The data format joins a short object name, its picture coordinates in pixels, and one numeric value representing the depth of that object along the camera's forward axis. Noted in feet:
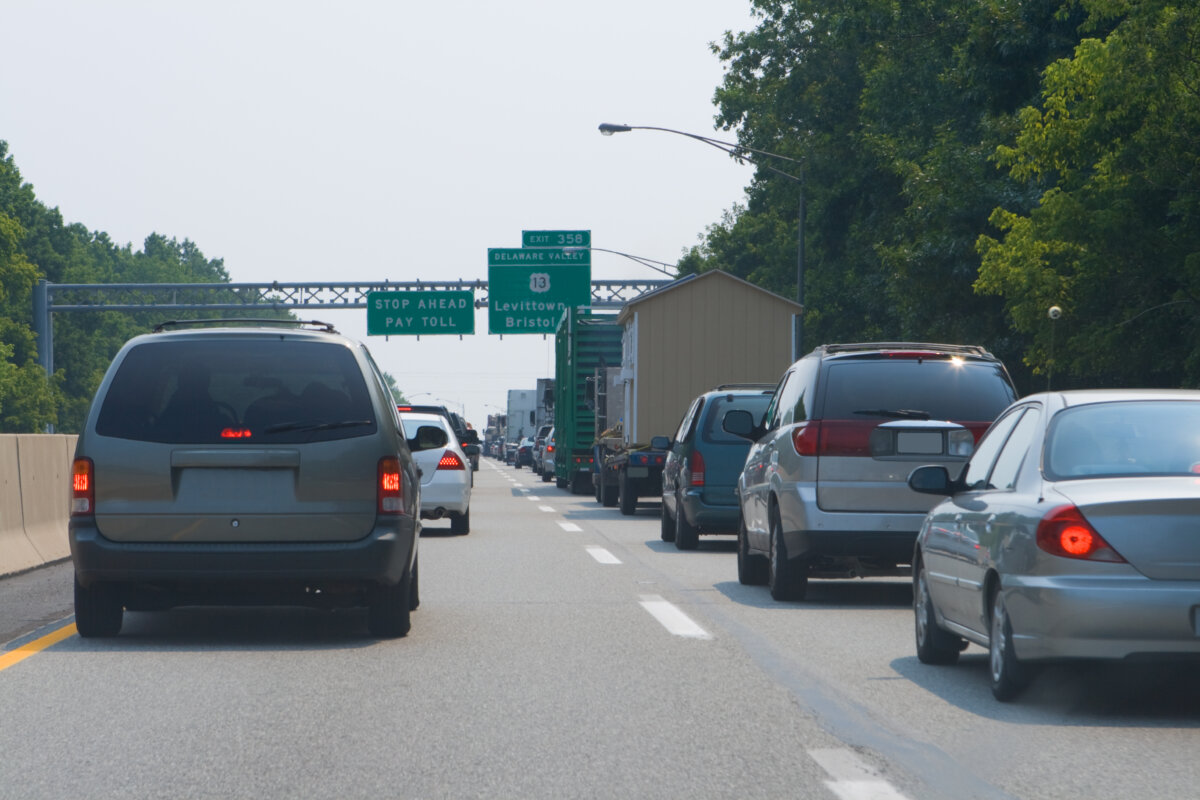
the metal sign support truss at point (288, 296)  196.65
